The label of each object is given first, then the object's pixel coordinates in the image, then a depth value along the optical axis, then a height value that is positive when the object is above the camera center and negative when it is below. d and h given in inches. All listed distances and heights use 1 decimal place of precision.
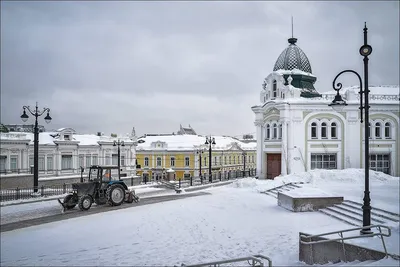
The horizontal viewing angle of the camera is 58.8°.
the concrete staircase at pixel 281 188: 878.3 -122.1
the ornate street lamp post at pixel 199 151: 2050.0 -59.1
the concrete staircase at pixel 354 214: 517.3 -115.3
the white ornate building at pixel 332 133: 1132.5 +25.1
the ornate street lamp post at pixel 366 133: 417.4 +9.3
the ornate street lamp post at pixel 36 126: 815.7 +34.1
